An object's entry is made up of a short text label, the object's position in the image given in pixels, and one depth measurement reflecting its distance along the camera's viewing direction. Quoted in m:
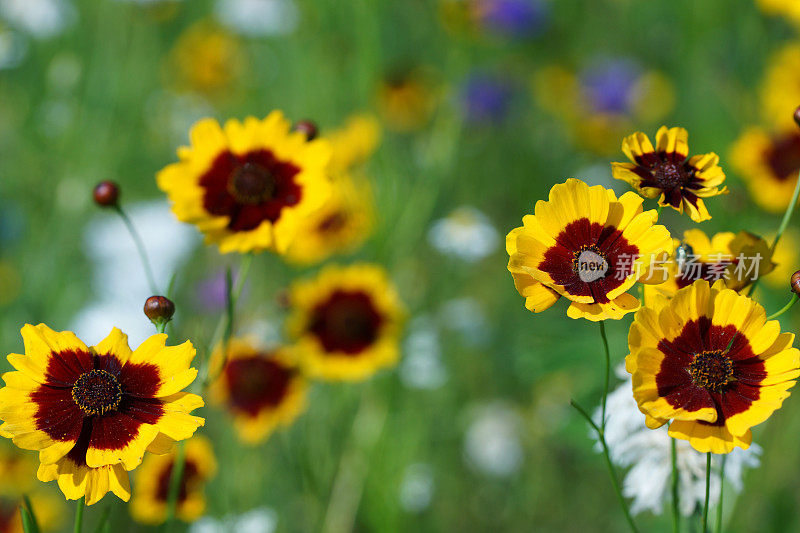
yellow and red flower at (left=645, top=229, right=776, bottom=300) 0.46
